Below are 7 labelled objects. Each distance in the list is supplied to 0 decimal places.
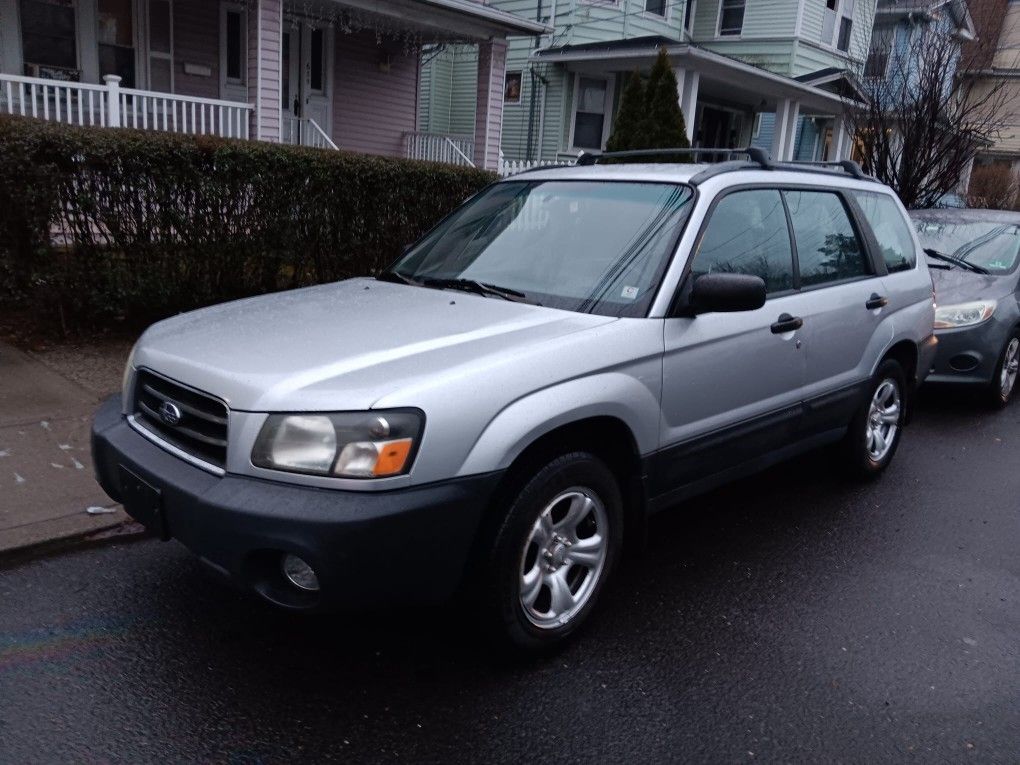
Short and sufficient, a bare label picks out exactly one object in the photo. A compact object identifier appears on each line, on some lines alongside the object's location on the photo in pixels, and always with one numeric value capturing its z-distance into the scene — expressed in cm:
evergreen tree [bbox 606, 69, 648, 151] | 1533
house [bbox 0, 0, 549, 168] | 1171
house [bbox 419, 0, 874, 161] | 1980
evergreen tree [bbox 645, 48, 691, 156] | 1520
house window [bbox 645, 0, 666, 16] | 2158
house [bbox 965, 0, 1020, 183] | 1314
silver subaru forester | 263
